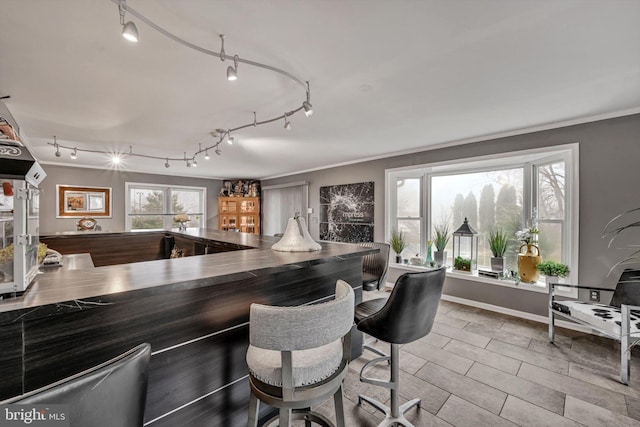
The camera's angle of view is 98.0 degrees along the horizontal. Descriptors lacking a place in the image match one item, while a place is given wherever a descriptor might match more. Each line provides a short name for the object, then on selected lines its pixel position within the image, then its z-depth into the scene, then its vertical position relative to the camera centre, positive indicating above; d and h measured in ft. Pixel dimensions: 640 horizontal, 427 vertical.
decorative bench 7.28 -3.08
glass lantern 13.67 -1.93
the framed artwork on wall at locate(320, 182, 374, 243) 17.28 -0.10
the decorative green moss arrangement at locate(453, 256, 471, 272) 13.66 -2.65
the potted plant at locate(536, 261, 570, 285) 10.57 -2.28
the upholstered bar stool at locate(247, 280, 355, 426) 3.50 -2.19
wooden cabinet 25.12 -0.31
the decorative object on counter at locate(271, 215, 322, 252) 6.88 -0.74
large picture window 10.98 +0.59
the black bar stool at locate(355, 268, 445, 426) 5.06 -2.07
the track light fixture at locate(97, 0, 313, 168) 4.25 +3.17
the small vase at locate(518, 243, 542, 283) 11.46 -2.21
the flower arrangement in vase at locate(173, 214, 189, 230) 14.36 -0.49
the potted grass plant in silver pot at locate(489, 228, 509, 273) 12.58 -1.75
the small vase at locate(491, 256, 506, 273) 12.57 -2.41
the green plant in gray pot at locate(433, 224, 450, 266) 14.51 -1.75
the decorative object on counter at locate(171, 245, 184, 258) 12.53 -1.92
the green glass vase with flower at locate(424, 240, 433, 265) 14.87 -2.41
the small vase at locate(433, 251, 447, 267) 14.51 -2.44
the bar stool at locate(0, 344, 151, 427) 1.88 -1.36
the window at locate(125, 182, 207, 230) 21.98 +0.47
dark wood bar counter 3.12 -1.61
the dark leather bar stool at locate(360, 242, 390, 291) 9.55 -2.09
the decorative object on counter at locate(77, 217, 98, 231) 14.02 -0.74
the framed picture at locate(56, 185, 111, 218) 19.29 +0.67
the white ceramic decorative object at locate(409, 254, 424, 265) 15.20 -2.72
